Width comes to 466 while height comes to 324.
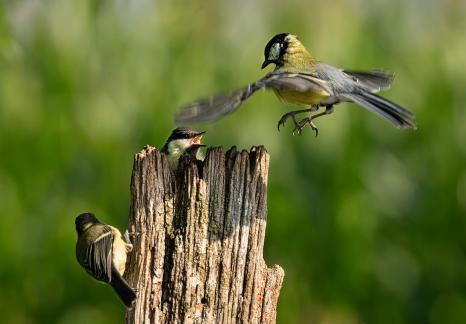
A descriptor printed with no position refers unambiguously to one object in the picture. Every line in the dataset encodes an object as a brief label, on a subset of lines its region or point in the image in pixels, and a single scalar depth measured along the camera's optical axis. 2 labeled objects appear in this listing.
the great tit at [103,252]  9.49
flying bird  9.77
